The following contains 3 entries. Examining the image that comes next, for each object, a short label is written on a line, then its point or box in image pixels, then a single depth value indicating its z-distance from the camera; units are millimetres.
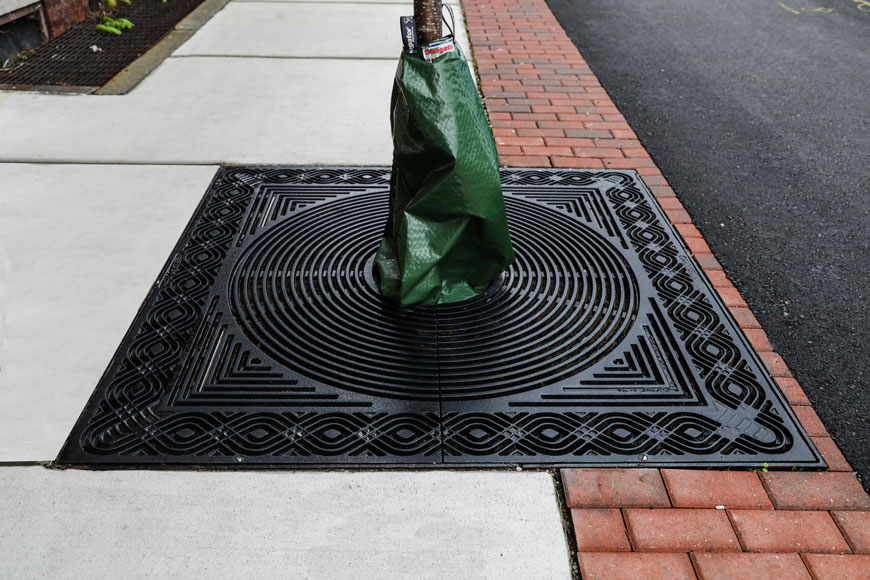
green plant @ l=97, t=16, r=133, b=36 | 6121
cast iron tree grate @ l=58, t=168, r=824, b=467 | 2148
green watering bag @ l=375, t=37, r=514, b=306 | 2434
